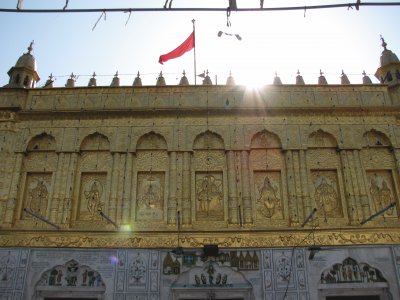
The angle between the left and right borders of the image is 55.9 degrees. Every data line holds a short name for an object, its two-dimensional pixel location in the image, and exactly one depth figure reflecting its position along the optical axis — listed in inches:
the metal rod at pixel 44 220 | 529.3
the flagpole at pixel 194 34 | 682.5
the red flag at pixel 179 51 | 675.4
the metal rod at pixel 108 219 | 527.5
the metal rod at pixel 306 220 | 524.2
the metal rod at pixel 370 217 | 520.3
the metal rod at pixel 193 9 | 255.3
